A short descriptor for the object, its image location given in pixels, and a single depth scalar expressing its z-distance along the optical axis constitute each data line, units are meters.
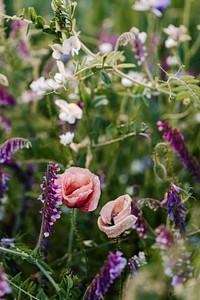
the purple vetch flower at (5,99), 1.33
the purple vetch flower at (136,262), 0.97
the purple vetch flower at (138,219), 1.05
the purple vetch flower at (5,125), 1.35
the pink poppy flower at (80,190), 0.95
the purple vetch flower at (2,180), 1.11
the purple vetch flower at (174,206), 0.99
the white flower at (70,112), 1.13
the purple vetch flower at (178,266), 1.00
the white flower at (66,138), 1.12
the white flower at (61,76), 1.07
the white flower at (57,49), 1.03
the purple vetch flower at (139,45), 1.17
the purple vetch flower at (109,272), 0.88
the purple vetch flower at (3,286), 0.84
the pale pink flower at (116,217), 0.93
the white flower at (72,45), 1.03
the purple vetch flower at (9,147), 1.05
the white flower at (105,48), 1.32
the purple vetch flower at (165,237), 1.03
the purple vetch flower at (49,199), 0.94
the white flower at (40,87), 1.14
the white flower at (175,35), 1.25
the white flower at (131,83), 1.23
